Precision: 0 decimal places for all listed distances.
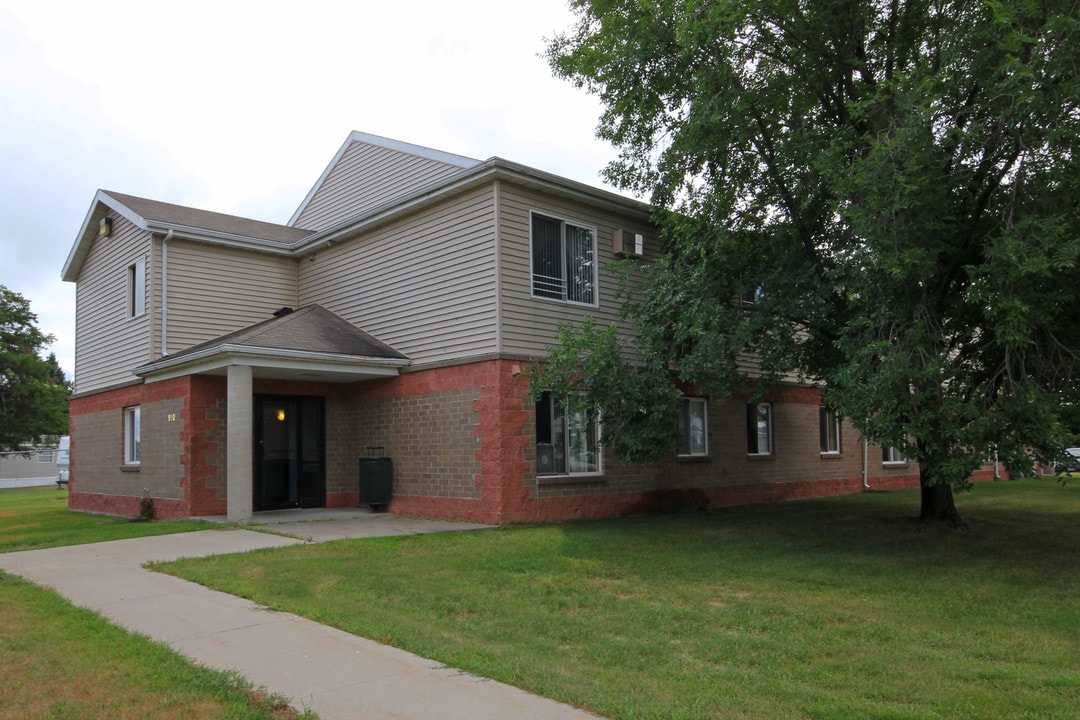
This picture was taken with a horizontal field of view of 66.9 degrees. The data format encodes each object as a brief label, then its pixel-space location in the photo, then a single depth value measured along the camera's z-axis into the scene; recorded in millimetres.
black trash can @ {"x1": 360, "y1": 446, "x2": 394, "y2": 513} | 15102
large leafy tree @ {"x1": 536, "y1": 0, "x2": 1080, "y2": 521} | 8922
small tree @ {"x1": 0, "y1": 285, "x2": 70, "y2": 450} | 47000
